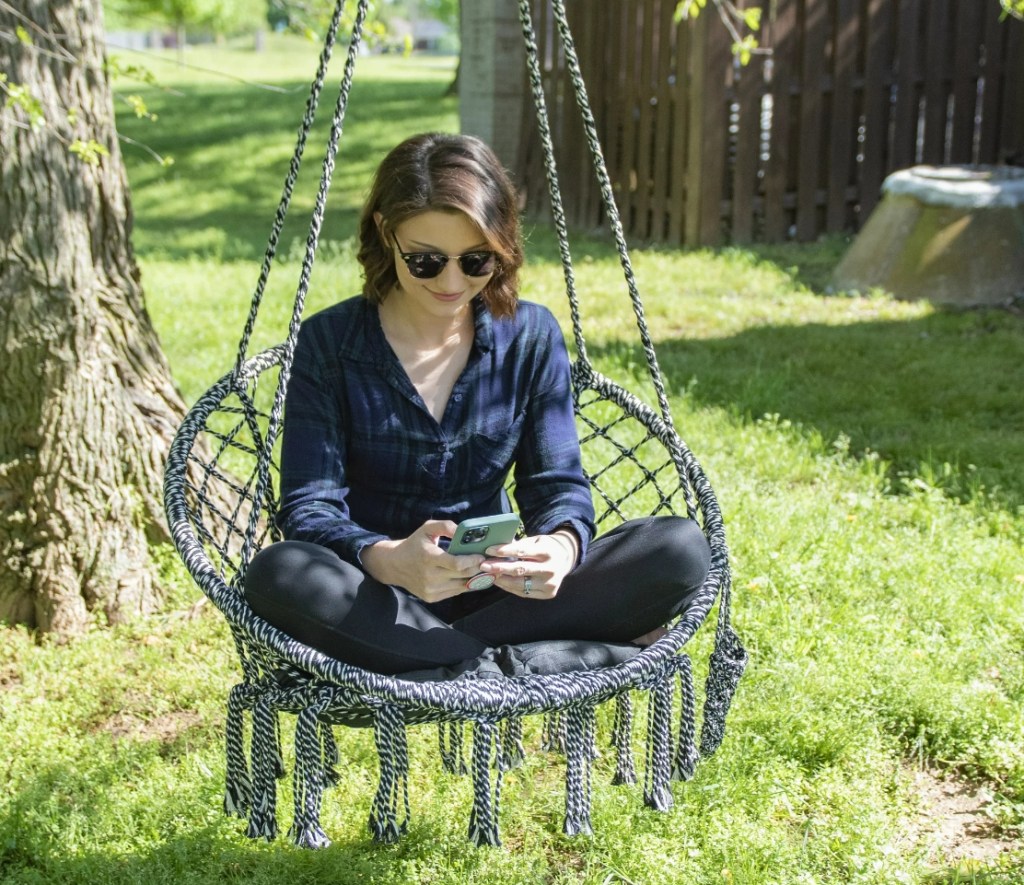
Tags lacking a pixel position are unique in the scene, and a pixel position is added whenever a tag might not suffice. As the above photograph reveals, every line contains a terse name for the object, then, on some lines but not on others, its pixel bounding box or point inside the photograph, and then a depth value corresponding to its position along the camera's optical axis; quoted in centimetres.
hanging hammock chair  203
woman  219
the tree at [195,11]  2311
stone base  671
